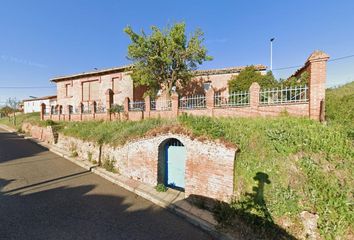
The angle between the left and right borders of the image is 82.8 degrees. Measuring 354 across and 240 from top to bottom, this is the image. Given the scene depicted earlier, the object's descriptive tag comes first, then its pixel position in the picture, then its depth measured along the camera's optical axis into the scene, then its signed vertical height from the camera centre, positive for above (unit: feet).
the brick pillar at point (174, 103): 37.27 +2.44
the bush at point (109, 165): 31.95 -8.08
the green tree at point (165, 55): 50.70 +15.80
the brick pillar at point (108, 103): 49.69 +3.15
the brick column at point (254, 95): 30.44 +3.23
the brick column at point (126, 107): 46.23 +1.98
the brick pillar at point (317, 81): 24.64 +4.56
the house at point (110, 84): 68.18 +11.73
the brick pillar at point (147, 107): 42.24 +1.86
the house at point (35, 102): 133.18 +9.02
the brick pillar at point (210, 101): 34.19 +2.67
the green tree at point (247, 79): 51.16 +10.18
